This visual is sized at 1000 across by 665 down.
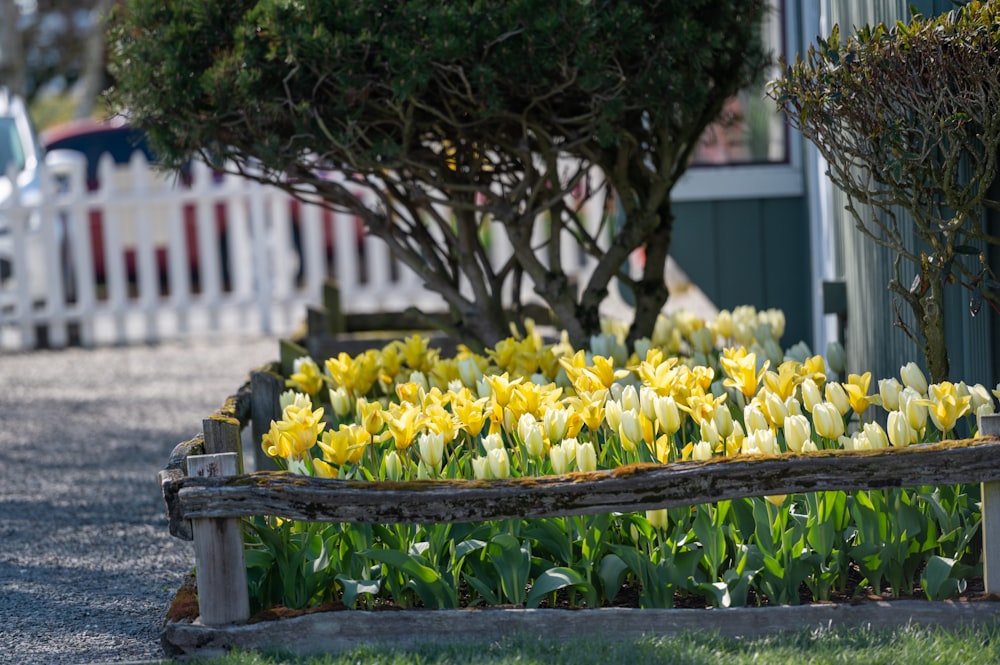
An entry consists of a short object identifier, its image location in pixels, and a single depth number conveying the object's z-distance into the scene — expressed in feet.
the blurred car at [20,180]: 70.95
